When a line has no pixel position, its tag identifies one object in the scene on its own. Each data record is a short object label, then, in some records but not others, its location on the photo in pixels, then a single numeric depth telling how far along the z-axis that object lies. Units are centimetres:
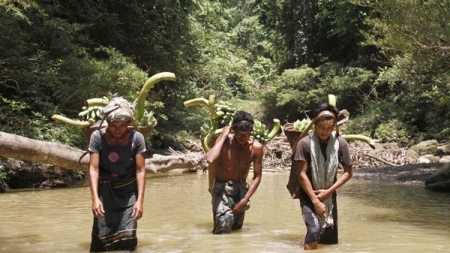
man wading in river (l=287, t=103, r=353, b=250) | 623
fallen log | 705
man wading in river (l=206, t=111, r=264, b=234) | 729
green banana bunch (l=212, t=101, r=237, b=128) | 805
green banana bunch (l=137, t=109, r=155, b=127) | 707
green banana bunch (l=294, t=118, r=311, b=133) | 768
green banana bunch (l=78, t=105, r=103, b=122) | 710
